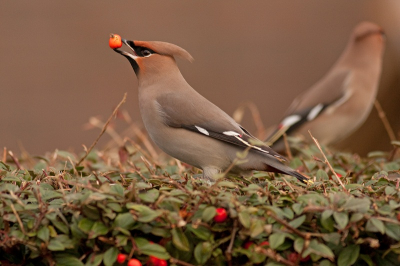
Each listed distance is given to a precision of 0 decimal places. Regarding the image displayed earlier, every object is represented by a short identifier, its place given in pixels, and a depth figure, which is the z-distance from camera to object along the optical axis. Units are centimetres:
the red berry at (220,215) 486
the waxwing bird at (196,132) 712
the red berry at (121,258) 476
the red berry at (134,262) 475
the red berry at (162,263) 490
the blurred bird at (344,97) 1380
